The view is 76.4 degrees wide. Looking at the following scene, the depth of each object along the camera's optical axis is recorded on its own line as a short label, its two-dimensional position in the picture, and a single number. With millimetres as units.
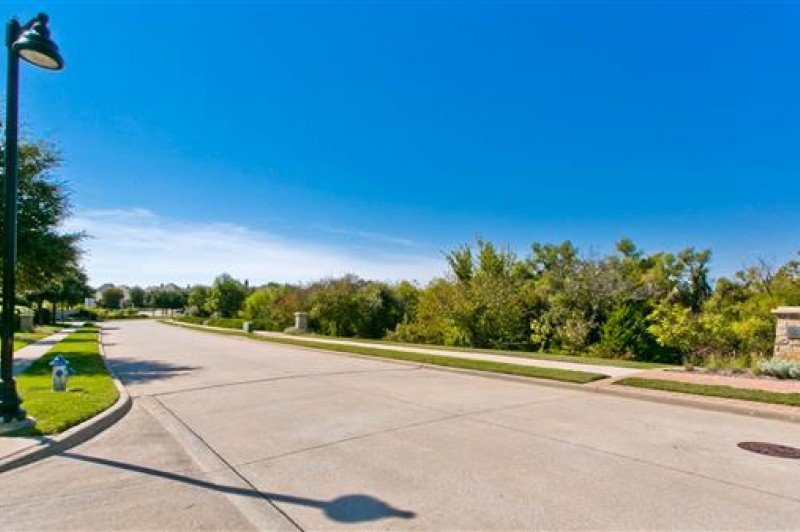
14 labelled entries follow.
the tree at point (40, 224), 17016
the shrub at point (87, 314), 82812
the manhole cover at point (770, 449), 5918
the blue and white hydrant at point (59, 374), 9492
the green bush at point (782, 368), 10797
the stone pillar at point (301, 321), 34469
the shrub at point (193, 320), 56866
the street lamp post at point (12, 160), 6582
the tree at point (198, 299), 76350
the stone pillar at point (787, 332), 12234
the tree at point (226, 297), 63844
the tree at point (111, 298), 125812
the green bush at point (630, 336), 17500
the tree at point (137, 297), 132000
